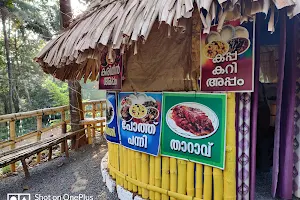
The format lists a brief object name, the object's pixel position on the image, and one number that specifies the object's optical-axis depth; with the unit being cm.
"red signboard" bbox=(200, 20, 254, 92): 220
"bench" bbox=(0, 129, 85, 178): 414
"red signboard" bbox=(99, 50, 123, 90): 332
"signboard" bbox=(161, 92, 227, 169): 239
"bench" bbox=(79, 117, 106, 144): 650
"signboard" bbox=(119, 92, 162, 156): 286
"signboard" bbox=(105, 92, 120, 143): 343
